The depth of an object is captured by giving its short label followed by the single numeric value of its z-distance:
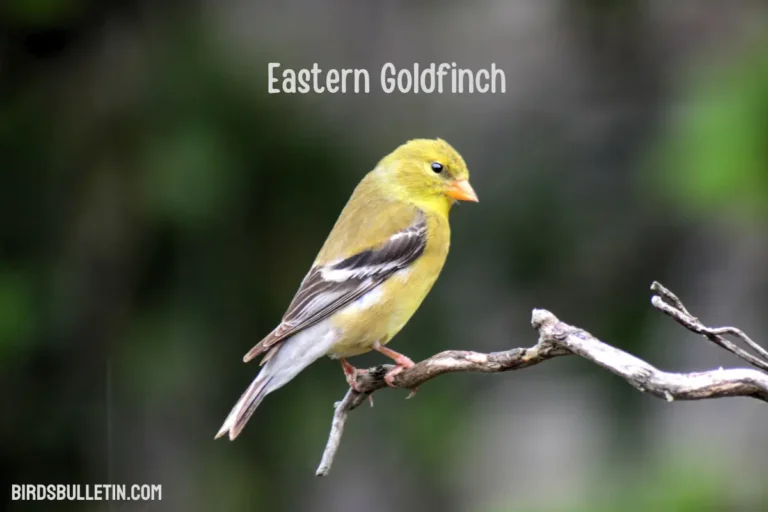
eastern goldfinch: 6.81
